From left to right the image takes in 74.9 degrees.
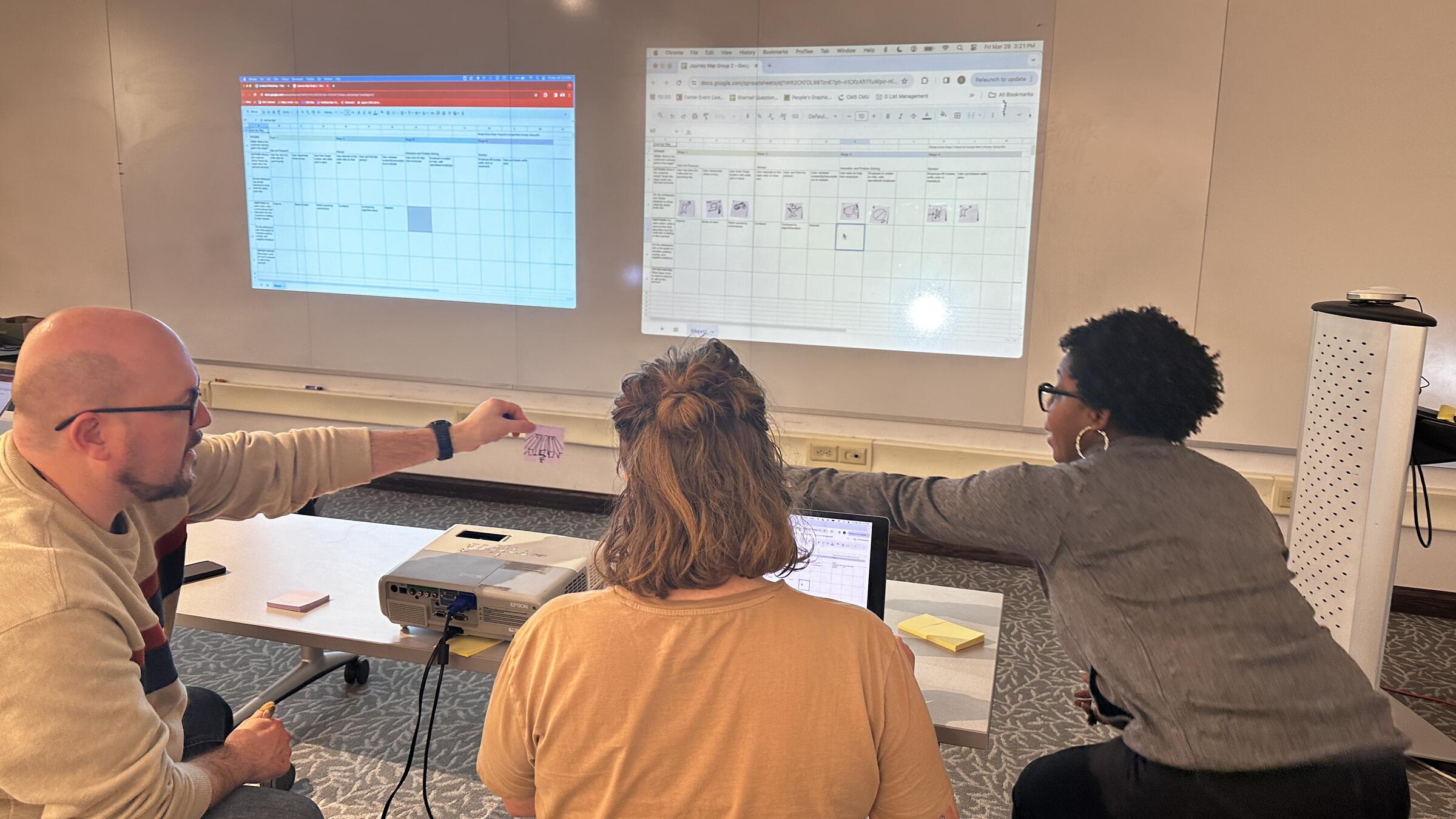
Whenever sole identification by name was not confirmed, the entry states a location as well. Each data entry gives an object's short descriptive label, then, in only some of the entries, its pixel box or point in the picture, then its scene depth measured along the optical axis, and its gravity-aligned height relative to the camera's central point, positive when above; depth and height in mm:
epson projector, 1680 -583
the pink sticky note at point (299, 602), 1828 -672
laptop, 1680 -511
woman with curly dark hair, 1390 -512
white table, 1649 -685
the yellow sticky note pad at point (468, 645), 1679 -690
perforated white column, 2080 -414
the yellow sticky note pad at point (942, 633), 1763 -683
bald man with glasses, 1109 -436
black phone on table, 1961 -665
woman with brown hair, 1099 -470
